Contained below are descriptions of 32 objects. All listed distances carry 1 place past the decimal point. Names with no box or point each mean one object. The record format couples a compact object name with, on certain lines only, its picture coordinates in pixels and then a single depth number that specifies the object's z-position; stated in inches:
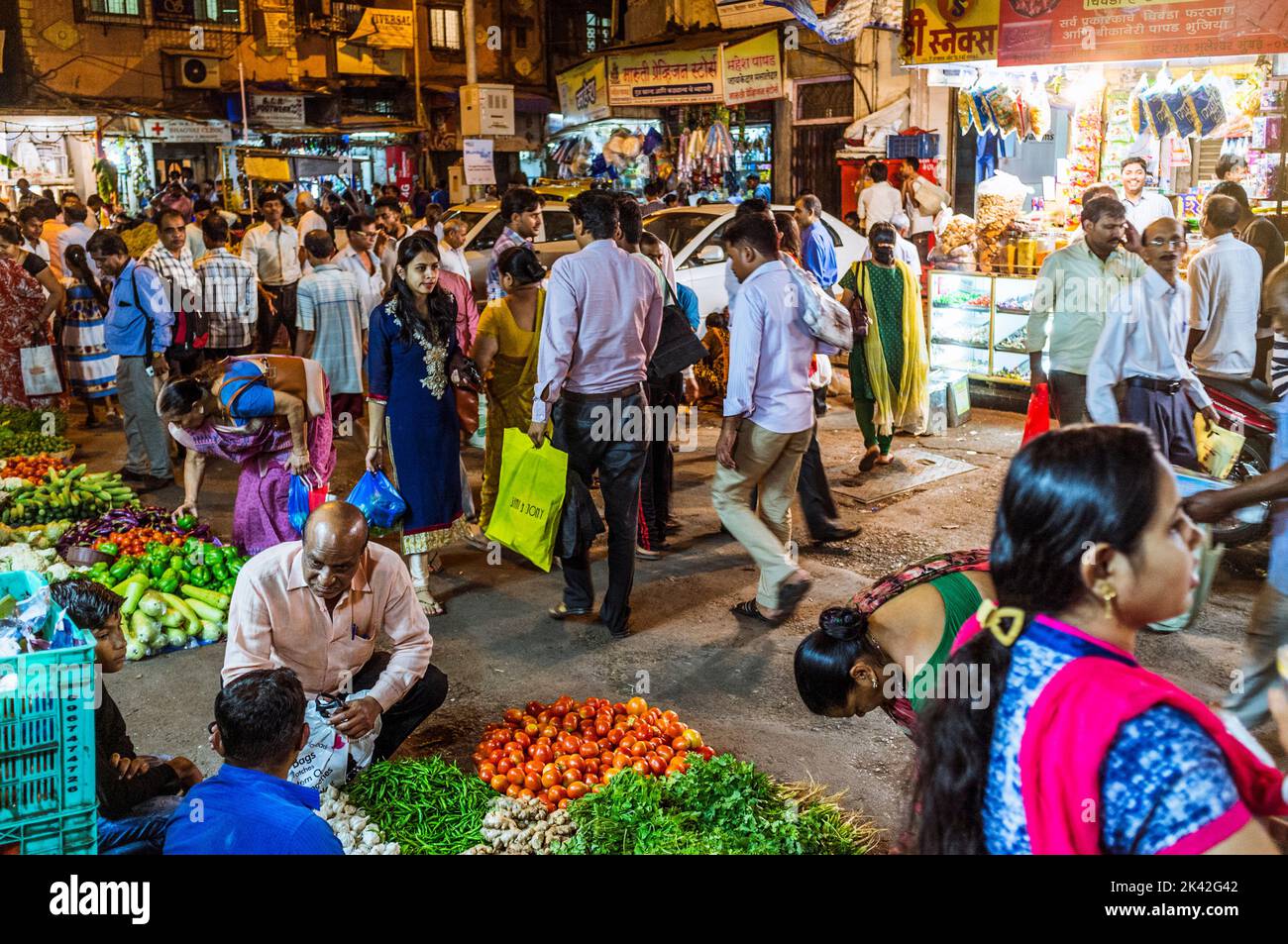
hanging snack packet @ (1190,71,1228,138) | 450.9
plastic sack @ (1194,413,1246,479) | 255.8
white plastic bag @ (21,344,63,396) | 414.6
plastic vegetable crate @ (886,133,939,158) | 573.0
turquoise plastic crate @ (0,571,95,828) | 114.0
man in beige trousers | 241.0
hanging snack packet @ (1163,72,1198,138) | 459.2
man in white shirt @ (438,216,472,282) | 390.3
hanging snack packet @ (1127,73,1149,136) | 470.6
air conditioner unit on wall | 1155.9
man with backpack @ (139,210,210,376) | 358.0
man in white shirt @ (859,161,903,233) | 562.6
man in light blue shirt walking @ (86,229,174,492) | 351.9
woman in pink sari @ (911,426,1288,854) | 66.7
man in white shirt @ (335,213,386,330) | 396.5
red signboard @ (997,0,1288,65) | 410.3
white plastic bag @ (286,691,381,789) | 162.6
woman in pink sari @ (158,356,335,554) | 215.8
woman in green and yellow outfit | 346.0
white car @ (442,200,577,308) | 570.9
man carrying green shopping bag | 237.3
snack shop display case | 430.0
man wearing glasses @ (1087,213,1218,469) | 239.0
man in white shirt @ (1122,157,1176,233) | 437.4
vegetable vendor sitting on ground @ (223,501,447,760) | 159.8
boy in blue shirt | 111.6
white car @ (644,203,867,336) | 500.4
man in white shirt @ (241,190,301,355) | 500.4
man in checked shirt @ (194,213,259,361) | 372.2
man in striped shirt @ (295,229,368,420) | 344.8
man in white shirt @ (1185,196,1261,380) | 290.7
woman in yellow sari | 267.3
